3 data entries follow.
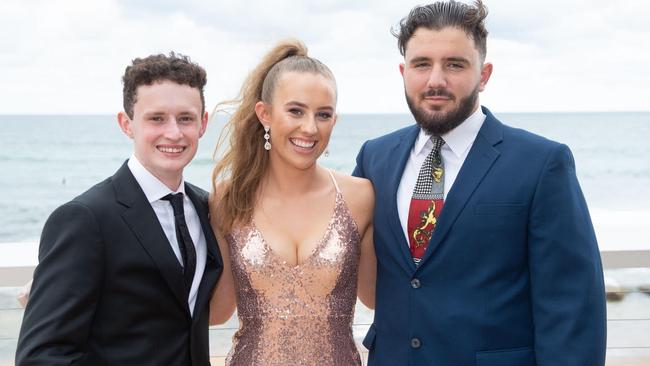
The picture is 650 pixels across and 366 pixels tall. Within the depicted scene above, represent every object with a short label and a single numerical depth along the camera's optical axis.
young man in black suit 2.03
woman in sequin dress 2.68
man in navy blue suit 2.29
